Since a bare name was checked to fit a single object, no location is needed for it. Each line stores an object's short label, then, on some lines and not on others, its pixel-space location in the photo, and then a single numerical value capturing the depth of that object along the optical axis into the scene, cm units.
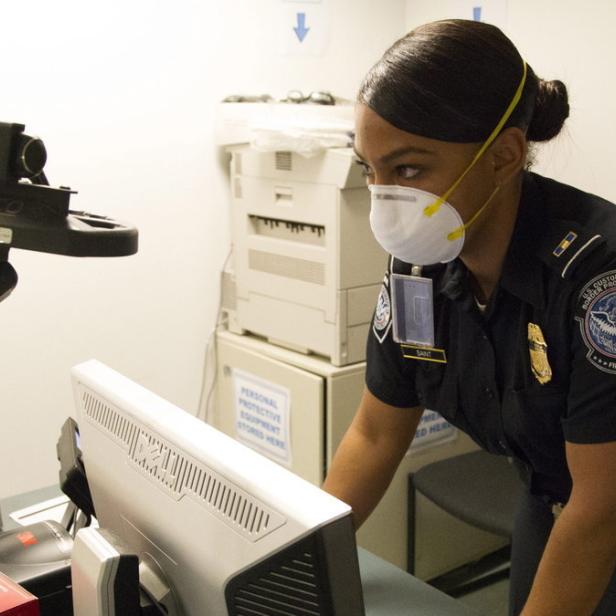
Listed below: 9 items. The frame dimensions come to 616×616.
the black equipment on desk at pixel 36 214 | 67
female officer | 100
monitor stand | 70
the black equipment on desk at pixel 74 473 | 105
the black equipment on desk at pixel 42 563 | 94
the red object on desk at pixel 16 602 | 80
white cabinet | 222
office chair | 208
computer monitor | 60
